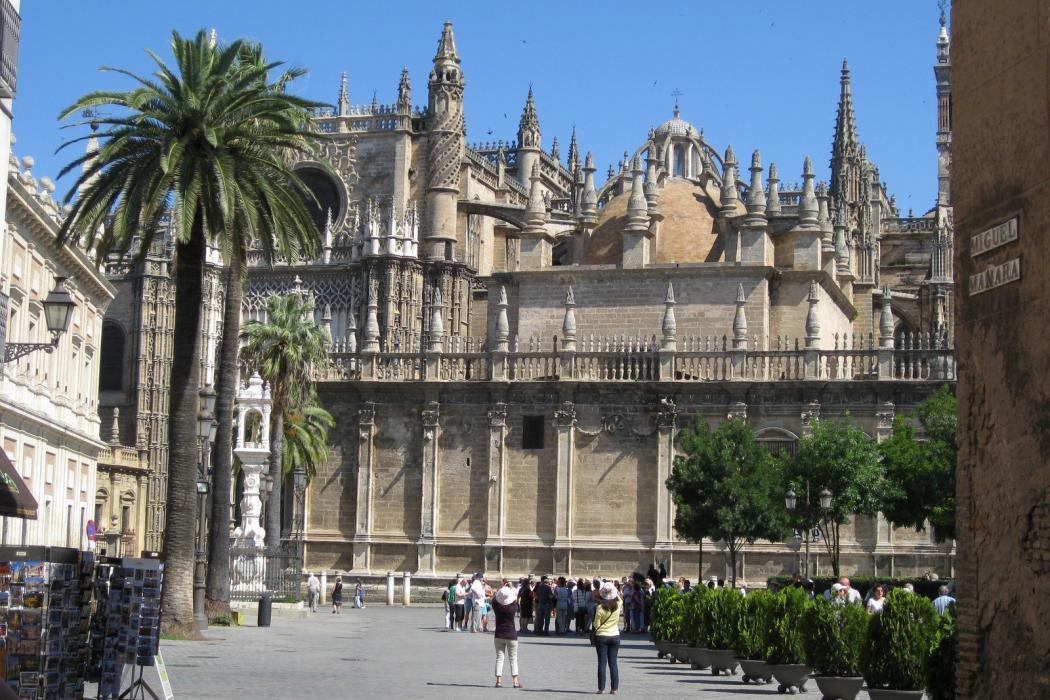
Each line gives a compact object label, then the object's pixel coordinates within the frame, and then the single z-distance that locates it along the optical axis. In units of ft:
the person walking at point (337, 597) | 141.90
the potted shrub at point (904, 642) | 54.85
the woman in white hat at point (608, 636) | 67.97
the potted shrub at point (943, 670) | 46.03
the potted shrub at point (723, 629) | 75.61
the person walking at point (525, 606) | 126.41
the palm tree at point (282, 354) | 140.56
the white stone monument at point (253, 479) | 132.36
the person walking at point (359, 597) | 154.30
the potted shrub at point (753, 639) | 70.54
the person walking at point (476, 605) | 125.80
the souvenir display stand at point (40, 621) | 44.06
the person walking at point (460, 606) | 124.88
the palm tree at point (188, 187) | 87.86
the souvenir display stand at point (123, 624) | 50.85
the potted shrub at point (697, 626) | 79.97
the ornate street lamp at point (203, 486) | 98.27
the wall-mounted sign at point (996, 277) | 37.08
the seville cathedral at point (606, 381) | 152.76
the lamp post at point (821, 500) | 118.32
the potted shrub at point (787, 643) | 65.72
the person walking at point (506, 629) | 70.69
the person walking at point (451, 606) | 124.16
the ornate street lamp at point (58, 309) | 67.21
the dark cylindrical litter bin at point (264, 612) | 111.45
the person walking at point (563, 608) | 127.03
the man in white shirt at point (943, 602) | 75.03
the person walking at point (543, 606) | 124.47
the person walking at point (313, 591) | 144.25
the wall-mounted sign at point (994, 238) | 37.19
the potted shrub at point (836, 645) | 59.21
